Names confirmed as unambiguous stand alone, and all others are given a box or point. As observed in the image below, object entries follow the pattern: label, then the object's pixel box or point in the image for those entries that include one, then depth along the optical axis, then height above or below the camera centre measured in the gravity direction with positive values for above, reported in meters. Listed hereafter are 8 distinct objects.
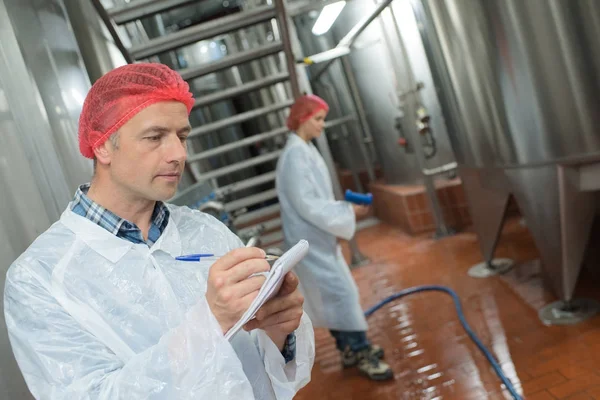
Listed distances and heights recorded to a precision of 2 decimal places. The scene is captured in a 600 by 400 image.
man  0.91 -0.15
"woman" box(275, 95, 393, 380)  2.76 -0.44
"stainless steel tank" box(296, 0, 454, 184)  4.87 +0.50
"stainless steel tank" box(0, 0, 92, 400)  1.48 +0.37
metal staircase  3.15 +0.80
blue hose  2.25 -1.19
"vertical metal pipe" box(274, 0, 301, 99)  3.26 +0.76
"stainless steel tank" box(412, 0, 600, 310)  2.23 -0.08
